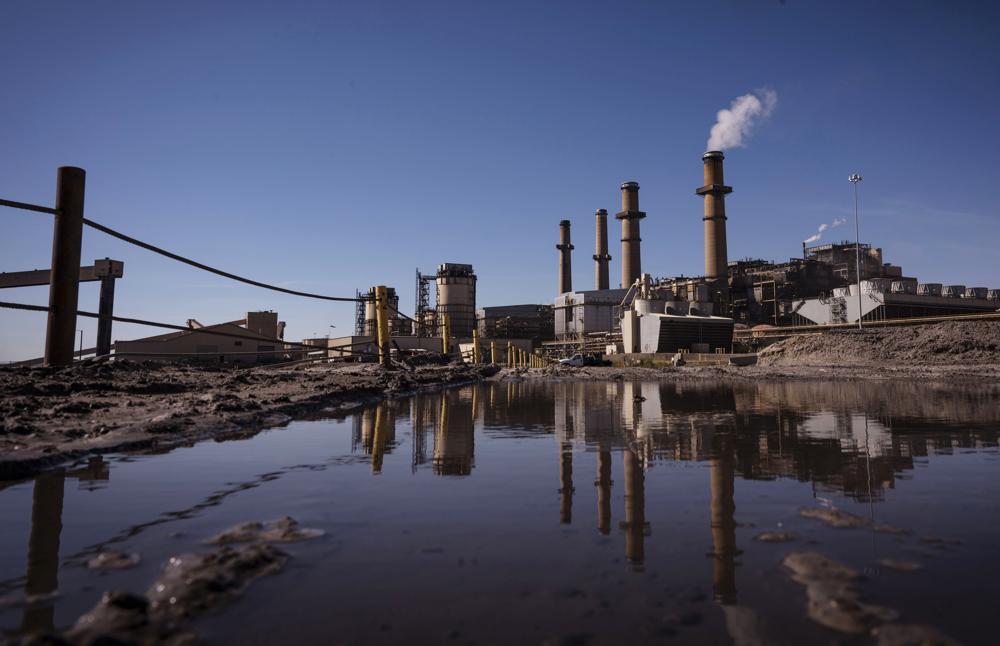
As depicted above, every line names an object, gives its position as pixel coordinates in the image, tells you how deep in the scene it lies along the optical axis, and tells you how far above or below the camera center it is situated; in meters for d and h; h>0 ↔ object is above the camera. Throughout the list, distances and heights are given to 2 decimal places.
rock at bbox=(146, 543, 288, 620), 1.53 -0.63
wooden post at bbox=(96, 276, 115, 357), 6.88 +0.75
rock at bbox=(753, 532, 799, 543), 2.10 -0.62
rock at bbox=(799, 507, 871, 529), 2.29 -0.61
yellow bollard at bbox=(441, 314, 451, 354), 19.24 +1.17
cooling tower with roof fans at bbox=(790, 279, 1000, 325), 48.84 +5.89
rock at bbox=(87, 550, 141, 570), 1.82 -0.63
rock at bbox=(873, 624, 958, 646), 1.32 -0.62
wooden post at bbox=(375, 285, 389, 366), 11.57 +0.97
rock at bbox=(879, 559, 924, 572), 1.78 -0.62
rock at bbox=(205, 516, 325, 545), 2.10 -0.63
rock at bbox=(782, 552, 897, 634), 1.44 -0.63
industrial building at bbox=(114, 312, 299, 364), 31.03 +1.37
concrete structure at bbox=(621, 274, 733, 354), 46.62 +3.25
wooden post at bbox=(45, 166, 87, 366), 4.81 +0.90
